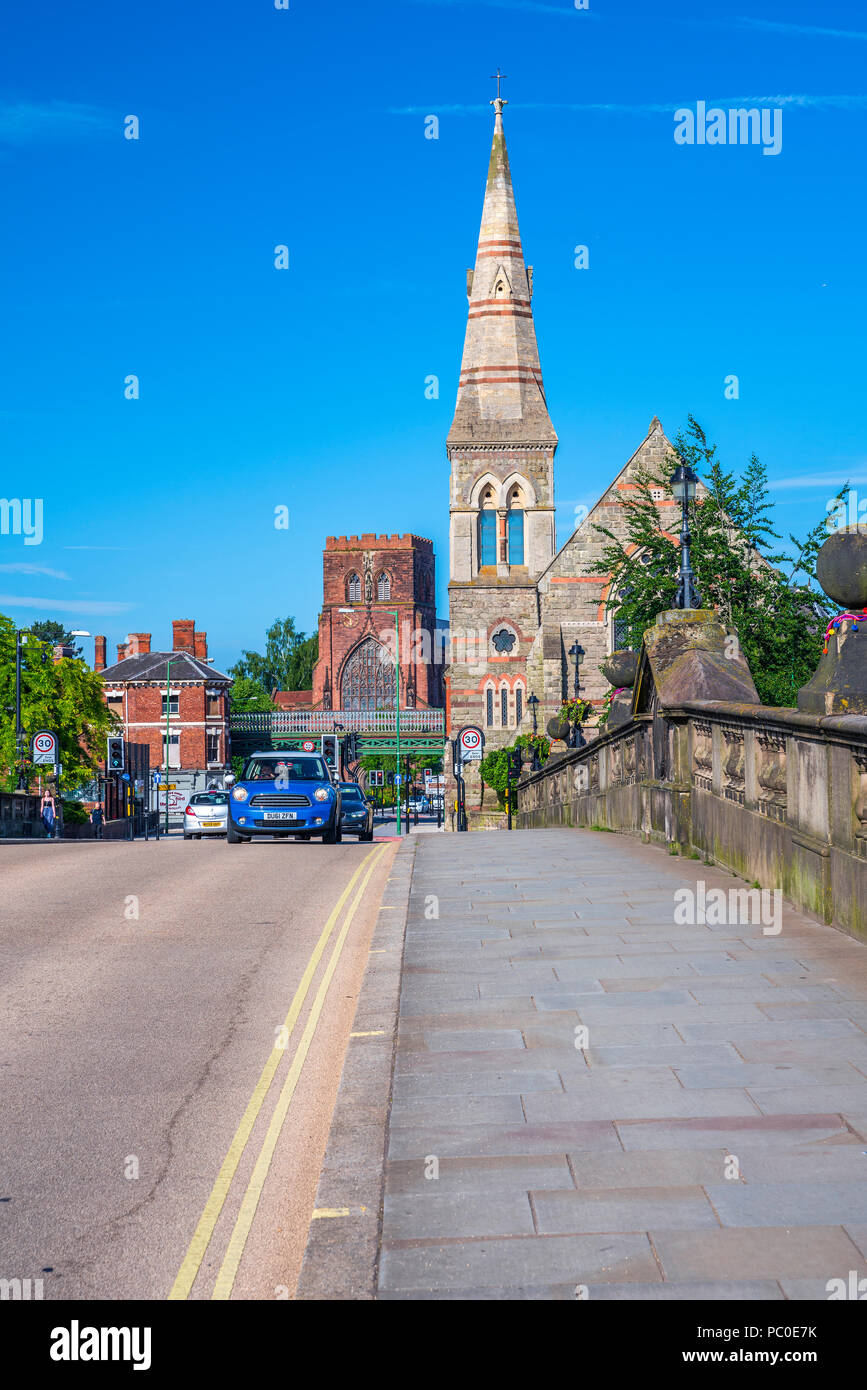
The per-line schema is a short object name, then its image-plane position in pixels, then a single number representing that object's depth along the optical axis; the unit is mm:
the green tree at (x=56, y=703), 51844
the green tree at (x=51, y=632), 130038
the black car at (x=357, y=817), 30984
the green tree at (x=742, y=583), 25812
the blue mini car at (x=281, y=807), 20594
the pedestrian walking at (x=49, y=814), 39219
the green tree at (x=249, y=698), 117750
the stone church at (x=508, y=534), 54781
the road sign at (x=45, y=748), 37500
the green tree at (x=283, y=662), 135750
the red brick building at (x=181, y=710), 86375
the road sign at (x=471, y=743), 43938
